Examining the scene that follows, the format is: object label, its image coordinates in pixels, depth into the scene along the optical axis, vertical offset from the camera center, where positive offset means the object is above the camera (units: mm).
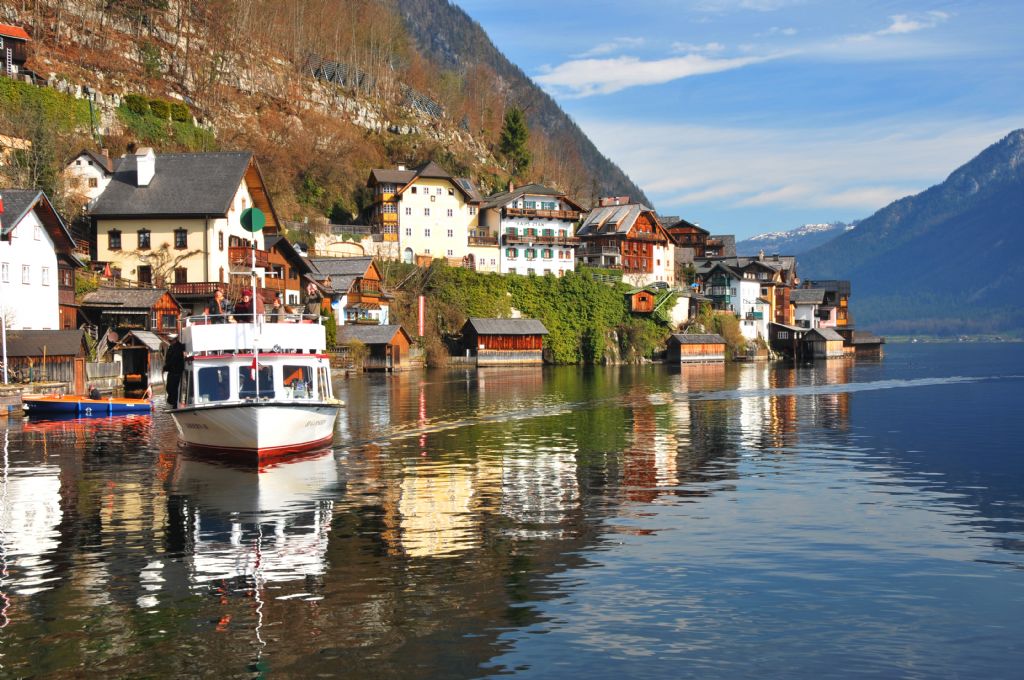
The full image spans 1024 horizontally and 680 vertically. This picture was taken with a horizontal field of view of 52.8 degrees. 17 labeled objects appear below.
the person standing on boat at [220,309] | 40600 +1968
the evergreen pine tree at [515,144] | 183125 +36714
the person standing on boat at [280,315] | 41572 +1629
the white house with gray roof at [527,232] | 145250 +16780
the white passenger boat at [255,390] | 38344 -1368
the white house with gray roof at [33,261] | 65312 +6529
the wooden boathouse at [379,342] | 110125 +1097
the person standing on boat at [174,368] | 44438 -490
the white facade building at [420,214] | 137375 +18594
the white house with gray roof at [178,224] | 90188 +11734
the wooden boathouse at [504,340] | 127250 +1215
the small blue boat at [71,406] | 55812 -2596
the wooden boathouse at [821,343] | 168000 +35
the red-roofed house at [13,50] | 103750 +31788
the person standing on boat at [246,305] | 43403 +2129
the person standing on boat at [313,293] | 103694 +6267
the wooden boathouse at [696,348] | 144875 -366
